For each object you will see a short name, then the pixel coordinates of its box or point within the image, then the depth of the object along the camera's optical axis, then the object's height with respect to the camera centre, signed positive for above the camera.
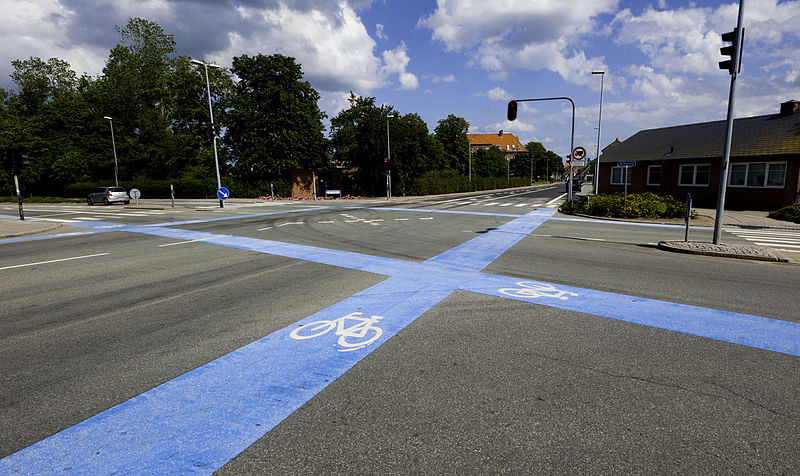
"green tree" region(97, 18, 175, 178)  48.28 +10.55
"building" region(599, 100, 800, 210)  22.38 +1.14
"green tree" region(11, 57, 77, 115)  55.91 +15.09
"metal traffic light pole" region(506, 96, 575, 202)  21.69 +3.88
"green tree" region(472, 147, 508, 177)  84.06 +4.08
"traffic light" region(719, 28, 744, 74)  9.48 +3.05
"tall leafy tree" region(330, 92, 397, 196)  37.78 +3.32
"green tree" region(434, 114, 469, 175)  72.06 +7.83
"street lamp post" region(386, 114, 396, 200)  35.47 +0.46
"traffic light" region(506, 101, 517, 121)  21.69 +3.89
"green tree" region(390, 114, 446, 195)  38.41 +3.06
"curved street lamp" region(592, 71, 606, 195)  30.52 +0.70
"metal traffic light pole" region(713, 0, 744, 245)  9.45 +2.80
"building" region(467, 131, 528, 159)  135.38 +13.76
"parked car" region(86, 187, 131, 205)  30.83 -0.91
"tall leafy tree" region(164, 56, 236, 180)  42.94 +7.66
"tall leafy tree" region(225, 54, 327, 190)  38.34 +6.15
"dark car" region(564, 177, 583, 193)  57.61 -0.51
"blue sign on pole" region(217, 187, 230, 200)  24.92 -0.60
